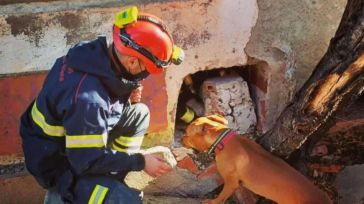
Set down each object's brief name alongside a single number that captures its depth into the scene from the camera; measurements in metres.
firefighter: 3.21
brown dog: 3.95
